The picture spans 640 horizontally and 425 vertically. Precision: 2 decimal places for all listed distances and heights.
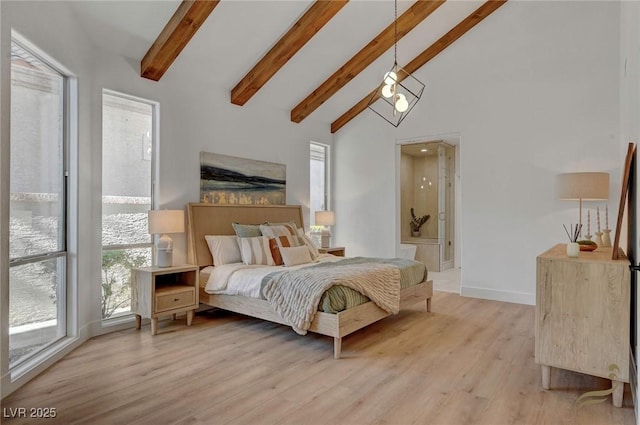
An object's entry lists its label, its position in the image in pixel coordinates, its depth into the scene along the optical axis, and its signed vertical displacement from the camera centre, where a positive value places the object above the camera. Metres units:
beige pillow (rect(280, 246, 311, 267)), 4.17 -0.48
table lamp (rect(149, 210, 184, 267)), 3.66 -0.15
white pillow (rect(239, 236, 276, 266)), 4.17 -0.44
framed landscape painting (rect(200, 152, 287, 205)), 4.60 +0.42
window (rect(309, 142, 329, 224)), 6.37 +0.61
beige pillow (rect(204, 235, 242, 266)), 4.26 -0.42
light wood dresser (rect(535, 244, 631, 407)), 2.27 -0.64
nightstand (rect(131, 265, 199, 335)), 3.52 -0.78
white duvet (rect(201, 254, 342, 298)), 3.59 -0.66
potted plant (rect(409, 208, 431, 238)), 8.20 -0.22
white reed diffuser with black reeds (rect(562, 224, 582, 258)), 2.49 -0.24
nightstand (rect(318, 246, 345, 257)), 5.34 -0.55
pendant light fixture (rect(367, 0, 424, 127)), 4.89 +1.84
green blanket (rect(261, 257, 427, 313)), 3.08 -0.67
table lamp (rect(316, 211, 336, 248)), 5.71 -0.14
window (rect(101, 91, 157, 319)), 3.73 +0.21
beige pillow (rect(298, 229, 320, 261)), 4.56 -0.42
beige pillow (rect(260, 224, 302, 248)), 4.36 -0.26
